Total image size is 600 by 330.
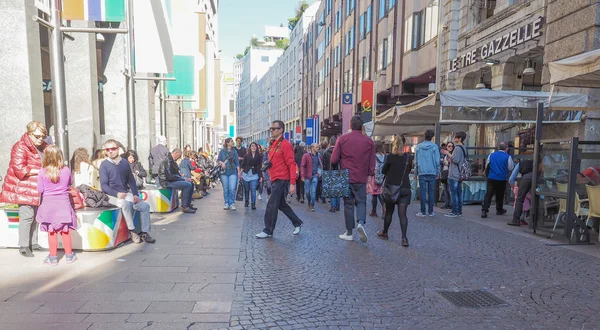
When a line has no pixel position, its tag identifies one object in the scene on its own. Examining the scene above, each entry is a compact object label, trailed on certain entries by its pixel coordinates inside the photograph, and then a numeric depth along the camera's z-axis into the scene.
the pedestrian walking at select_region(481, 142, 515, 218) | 8.84
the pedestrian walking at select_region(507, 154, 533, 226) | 7.81
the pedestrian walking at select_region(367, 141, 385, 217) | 9.12
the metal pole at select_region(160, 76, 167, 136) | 19.42
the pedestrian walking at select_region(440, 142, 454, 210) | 10.38
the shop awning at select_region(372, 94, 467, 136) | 11.09
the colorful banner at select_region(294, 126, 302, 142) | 35.77
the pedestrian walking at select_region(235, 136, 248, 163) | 11.16
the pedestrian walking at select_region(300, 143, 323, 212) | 10.45
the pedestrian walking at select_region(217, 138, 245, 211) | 9.77
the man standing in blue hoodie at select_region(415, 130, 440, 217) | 8.95
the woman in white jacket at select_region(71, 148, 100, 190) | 6.91
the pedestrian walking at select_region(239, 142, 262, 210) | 9.80
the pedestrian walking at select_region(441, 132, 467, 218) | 9.14
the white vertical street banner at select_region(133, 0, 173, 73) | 10.97
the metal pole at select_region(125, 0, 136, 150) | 11.35
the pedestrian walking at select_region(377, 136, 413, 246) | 6.21
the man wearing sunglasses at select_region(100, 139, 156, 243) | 5.75
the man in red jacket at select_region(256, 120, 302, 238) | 6.53
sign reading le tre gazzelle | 11.86
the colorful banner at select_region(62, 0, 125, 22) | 6.98
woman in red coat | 5.08
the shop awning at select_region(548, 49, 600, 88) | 5.87
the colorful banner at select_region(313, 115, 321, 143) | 29.35
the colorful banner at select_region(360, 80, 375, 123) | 19.25
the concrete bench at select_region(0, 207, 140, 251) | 5.50
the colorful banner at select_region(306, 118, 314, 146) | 28.62
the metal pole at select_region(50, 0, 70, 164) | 6.55
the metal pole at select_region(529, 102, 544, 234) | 7.20
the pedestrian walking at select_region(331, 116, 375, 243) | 6.28
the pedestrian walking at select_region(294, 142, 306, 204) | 11.99
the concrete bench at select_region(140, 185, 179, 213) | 9.15
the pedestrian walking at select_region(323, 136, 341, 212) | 10.00
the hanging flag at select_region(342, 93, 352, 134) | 17.23
